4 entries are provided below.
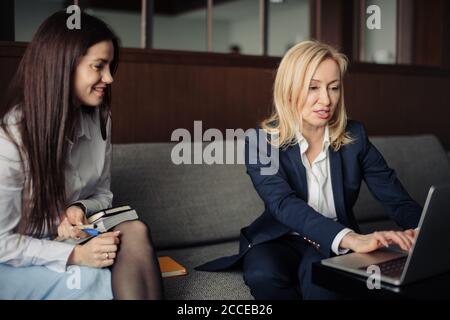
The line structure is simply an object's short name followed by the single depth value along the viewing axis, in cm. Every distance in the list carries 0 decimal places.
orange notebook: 178
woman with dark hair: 142
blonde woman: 169
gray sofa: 212
